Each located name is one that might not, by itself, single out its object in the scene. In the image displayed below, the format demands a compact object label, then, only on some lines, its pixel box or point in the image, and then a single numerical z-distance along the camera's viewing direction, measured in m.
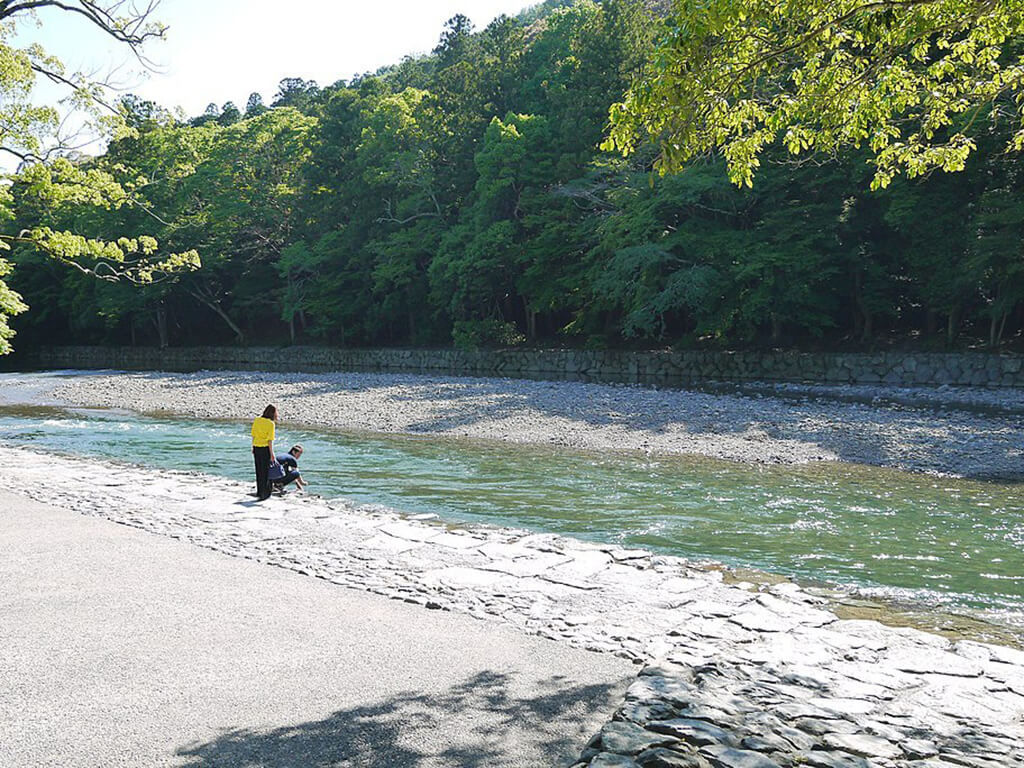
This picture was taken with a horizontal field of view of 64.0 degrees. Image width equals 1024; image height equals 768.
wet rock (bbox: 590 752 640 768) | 3.66
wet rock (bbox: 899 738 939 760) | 4.04
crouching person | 11.84
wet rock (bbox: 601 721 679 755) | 3.85
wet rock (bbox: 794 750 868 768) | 3.80
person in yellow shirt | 11.57
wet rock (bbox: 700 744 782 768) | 3.65
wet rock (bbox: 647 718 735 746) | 3.95
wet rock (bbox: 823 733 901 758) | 4.01
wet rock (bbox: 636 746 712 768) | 3.62
